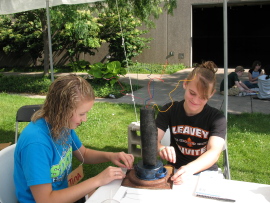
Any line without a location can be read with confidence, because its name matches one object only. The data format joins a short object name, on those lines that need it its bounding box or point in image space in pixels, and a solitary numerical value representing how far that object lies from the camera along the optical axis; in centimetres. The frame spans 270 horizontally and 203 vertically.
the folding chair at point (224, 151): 228
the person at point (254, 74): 769
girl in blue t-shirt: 133
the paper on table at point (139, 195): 126
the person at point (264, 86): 666
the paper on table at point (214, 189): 128
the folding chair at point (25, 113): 291
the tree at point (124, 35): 1173
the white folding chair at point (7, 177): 155
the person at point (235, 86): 716
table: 127
